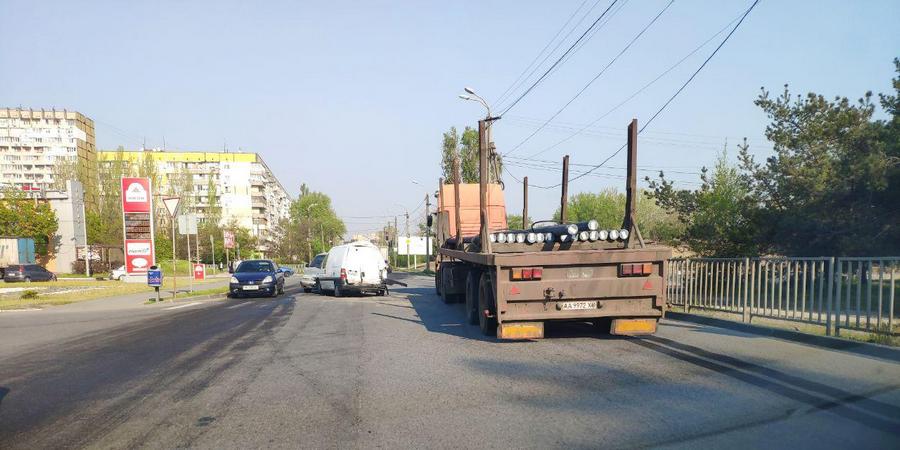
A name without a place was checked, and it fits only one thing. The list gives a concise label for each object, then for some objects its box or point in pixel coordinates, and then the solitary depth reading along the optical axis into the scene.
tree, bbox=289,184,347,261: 89.12
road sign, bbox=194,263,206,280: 31.34
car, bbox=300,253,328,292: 25.47
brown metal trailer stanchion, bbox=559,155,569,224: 15.10
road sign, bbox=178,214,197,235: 22.61
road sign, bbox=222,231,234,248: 33.66
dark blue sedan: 22.52
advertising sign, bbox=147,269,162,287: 20.06
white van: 21.48
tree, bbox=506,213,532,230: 65.19
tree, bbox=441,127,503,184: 41.53
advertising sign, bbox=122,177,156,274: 24.23
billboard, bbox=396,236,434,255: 68.62
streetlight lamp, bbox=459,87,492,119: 26.83
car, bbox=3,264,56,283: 41.59
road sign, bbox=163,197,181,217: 21.08
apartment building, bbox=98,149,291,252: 100.38
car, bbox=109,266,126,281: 42.66
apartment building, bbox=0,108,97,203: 93.94
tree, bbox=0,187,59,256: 49.97
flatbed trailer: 8.44
